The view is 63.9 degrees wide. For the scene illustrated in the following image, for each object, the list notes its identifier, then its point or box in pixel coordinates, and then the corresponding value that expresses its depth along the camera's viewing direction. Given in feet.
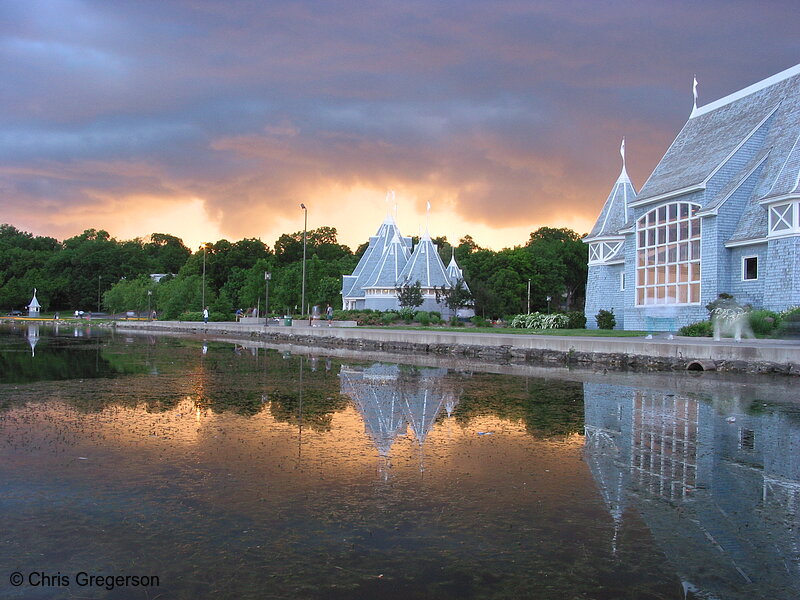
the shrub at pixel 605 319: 126.82
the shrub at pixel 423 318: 167.61
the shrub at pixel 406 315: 171.73
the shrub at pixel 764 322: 82.17
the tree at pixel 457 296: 176.97
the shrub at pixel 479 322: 165.68
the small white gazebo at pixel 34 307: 350.82
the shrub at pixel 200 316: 231.91
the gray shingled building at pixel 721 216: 90.94
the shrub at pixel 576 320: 130.93
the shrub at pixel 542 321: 131.85
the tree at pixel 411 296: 181.68
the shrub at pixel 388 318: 169.89
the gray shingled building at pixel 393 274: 199.31
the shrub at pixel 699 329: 90.22
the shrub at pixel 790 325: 79.77
